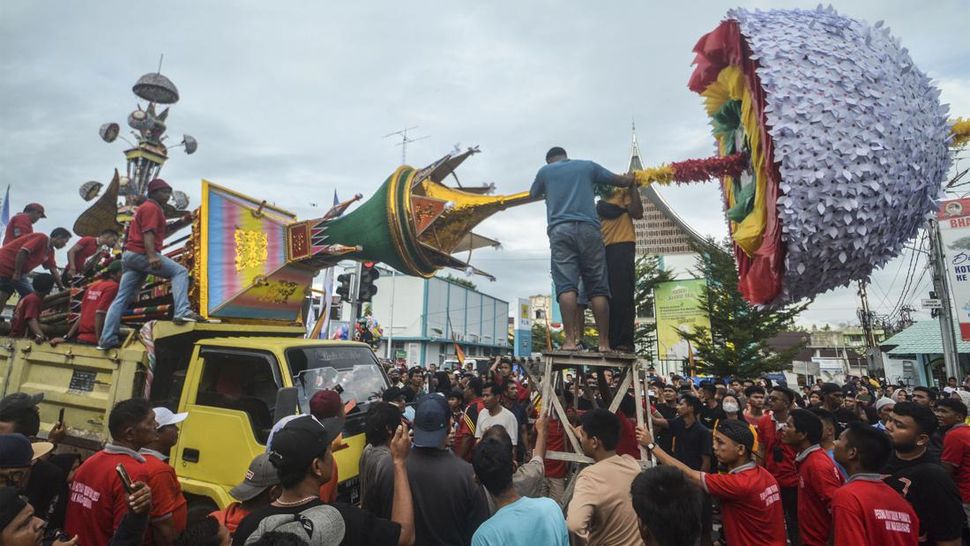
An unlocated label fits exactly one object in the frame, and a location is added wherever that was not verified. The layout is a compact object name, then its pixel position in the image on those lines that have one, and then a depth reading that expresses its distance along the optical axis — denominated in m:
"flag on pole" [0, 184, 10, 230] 13.75
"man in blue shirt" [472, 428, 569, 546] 2.26
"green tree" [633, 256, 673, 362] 23.30
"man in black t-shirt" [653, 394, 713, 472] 5.63
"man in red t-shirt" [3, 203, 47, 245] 7.28
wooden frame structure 3.84
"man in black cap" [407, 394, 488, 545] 2.78
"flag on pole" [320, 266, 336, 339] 10.10
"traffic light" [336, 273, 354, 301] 11.23
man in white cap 2.70
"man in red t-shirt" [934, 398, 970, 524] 4.38
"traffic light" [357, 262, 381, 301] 10.62
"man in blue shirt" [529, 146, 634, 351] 4.19
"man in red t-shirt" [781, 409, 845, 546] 3.43
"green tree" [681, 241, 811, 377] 18.80
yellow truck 4.43
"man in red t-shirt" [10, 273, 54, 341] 5.99
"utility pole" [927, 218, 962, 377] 12.74
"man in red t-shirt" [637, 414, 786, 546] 3.07
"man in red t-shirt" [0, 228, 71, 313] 6.67
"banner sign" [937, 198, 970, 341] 12.77
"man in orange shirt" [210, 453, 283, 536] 2.39
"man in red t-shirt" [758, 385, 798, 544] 4.97
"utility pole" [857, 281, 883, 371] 30.90
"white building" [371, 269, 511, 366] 37.75
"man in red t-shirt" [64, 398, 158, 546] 2.73
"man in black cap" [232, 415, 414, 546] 1.81
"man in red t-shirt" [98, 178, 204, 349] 5.44
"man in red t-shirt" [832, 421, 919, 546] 2.60
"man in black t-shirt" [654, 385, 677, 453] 6.17
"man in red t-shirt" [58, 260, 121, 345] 5.48
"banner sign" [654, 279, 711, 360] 17.61
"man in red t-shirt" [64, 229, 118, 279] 7.63
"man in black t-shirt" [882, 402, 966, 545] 3.13
